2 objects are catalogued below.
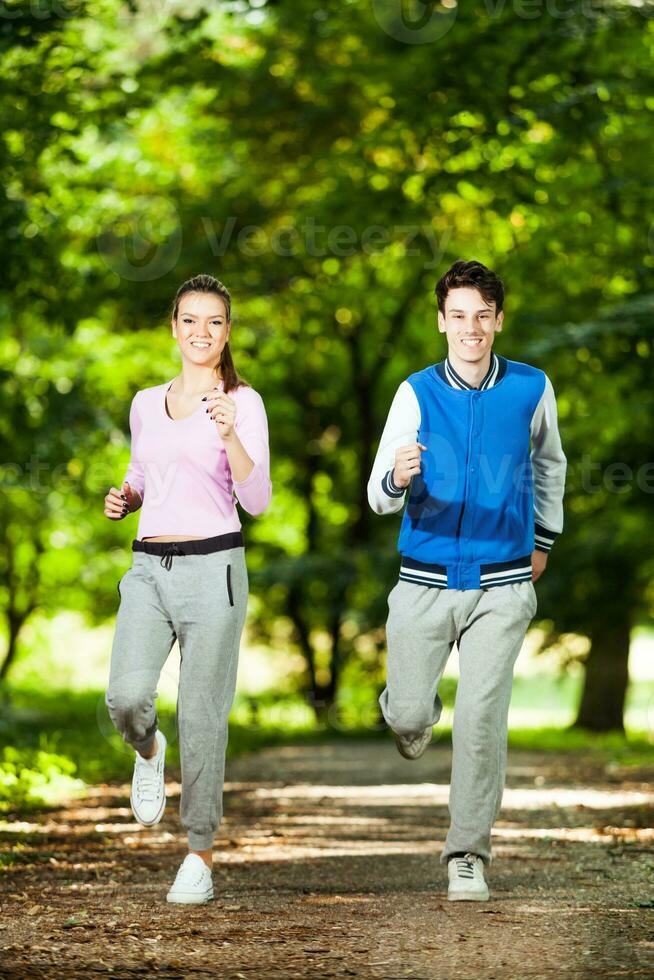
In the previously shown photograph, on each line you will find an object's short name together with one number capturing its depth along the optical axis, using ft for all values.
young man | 36.55
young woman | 35.88
